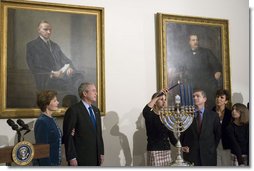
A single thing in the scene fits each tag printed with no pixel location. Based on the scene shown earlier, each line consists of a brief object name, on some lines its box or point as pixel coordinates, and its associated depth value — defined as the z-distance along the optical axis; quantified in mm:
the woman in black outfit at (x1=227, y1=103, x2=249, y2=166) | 2994
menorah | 2803
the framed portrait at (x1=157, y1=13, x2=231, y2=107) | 3223
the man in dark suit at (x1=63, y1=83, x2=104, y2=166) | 2748
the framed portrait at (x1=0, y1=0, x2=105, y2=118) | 2887
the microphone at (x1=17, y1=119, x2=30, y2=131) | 2663
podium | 2436
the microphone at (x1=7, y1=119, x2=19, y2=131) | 2610
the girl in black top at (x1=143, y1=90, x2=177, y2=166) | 2906
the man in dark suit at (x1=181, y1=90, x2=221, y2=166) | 2949
